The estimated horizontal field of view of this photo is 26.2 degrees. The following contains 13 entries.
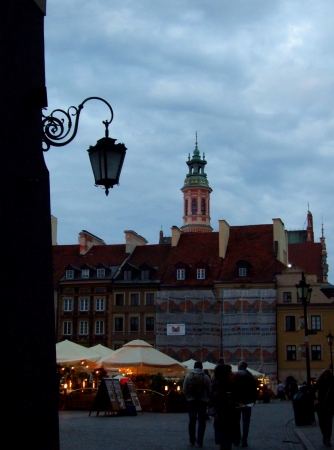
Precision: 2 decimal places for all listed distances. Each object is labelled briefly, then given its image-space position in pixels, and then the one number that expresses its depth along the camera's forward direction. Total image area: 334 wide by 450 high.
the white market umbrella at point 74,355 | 25.77
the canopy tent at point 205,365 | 33.38
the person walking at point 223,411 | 9.49
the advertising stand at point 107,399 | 19.85
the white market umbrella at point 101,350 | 31.21
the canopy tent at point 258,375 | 39.23
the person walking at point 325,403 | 12.12
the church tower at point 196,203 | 104.94
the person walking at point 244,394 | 11.97
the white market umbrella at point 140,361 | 24.81
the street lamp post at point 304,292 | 21.06
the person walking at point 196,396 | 12.18
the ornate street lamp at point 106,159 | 7.22
